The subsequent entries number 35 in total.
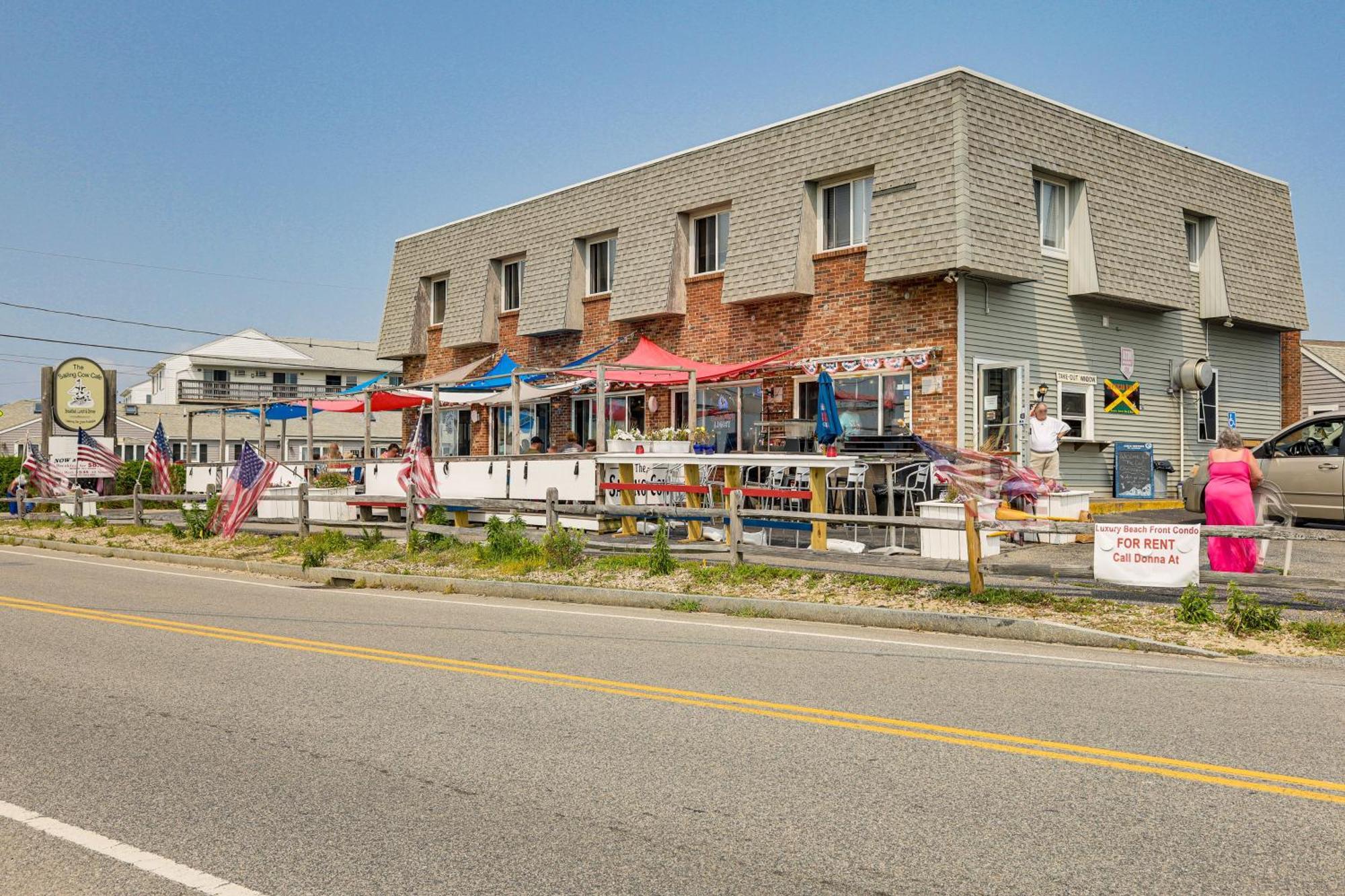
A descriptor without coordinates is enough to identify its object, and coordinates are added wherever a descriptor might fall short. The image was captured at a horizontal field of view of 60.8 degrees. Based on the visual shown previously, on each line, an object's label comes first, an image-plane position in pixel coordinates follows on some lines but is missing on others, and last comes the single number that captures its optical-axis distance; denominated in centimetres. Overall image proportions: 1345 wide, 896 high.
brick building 2009
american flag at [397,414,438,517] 1958
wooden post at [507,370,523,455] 1991
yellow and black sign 2247
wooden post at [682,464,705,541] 1708
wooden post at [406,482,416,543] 1833
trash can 2312
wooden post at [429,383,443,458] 2083
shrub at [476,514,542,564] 1606
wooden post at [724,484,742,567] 1402
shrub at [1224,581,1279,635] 1020
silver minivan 1603
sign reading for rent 1073
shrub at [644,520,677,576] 1430
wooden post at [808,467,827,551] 1512
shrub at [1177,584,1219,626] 1052
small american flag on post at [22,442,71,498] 2905
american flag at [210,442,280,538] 2022
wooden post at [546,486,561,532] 1605
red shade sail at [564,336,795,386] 2156
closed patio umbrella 1889
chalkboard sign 2233
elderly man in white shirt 1792
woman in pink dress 1241
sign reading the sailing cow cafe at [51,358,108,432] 3428
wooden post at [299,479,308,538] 1989
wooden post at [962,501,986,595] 1162
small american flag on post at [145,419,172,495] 2550
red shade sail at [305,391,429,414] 2734
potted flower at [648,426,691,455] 1877
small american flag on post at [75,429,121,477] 2906
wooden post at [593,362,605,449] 1858
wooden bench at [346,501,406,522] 2172
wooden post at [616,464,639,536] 1761
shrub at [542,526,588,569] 1531
